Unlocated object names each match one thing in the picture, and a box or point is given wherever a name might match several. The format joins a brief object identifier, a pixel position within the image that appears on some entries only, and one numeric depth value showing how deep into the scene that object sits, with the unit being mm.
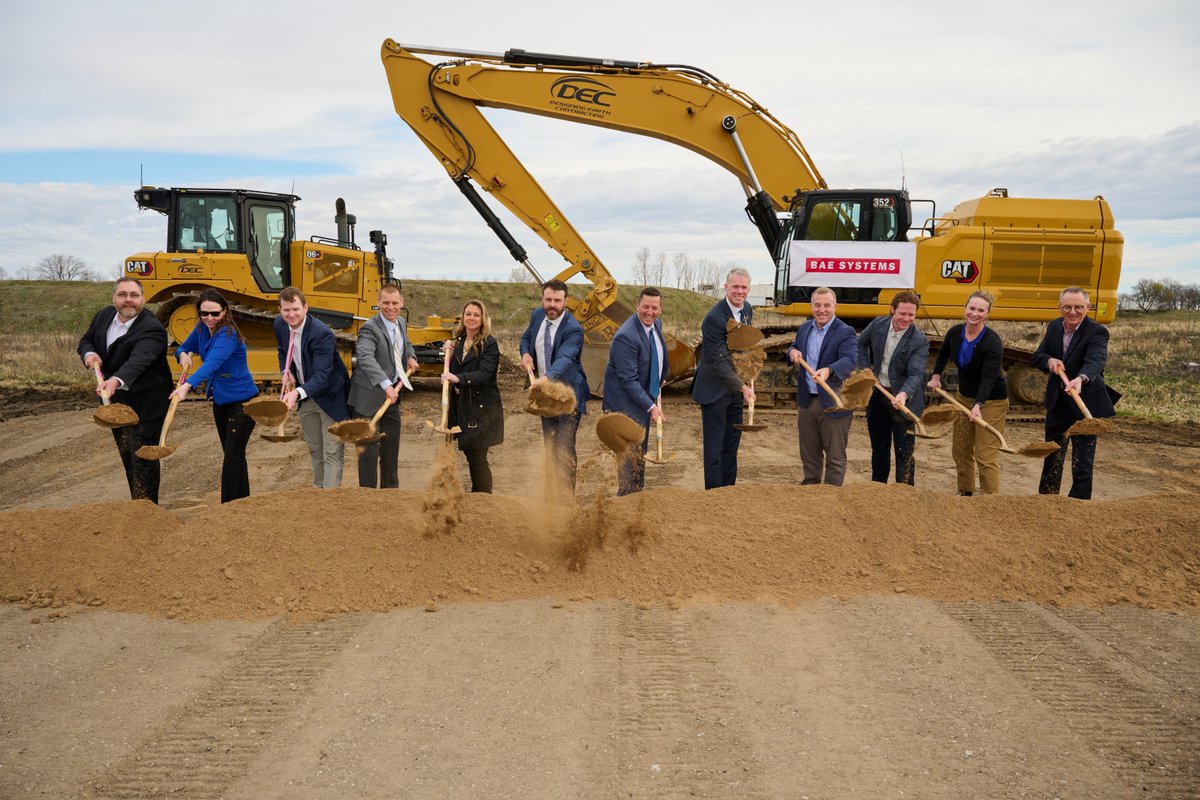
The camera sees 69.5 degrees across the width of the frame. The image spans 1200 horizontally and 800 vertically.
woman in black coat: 6164
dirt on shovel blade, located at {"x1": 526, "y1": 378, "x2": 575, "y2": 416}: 5582
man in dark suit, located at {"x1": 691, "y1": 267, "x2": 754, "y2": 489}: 6305
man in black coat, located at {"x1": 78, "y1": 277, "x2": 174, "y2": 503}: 5816
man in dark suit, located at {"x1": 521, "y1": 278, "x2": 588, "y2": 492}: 5969
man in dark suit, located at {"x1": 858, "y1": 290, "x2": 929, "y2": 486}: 6293
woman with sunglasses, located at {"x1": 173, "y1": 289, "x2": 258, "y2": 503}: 5898
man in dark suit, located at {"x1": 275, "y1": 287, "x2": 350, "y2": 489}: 5938
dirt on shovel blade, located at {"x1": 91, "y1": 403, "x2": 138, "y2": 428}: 5586
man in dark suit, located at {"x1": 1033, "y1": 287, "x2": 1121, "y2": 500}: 6172
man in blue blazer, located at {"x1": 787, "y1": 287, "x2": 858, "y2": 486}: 6258
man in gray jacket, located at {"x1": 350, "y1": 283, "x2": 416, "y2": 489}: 6004
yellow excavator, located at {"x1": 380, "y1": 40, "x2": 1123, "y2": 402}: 11234
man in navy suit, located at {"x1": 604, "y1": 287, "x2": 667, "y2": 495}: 5930
